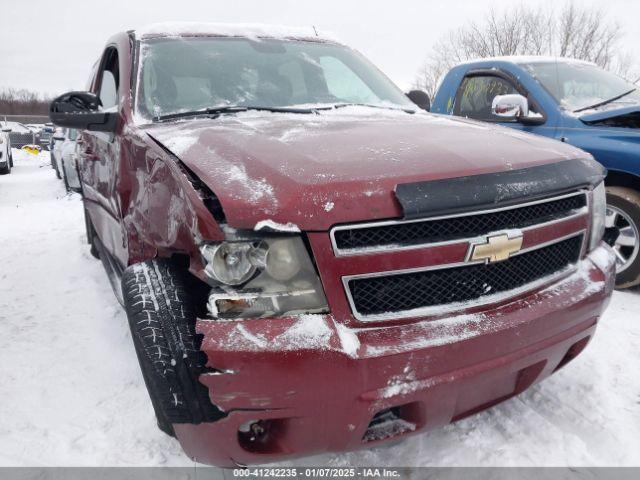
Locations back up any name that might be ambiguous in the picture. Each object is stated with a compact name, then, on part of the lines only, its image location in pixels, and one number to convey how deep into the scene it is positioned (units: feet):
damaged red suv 4.64
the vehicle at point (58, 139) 30.12
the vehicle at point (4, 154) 46.19
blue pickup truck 11.67
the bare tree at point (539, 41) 80.59
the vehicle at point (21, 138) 95.18
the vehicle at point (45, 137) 87.54
